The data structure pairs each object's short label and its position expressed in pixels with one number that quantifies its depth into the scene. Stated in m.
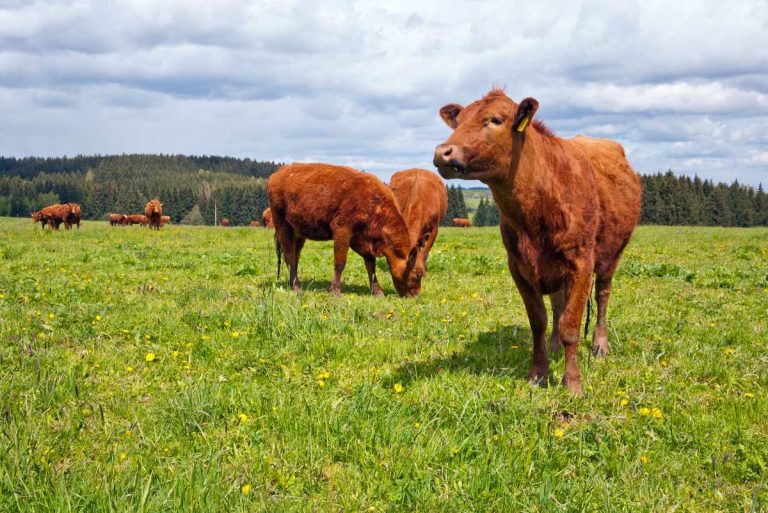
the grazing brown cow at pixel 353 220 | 11.85
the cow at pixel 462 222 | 98.84
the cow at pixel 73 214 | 49.22
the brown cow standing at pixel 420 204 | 13.89
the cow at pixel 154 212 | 47.09
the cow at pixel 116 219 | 76.20
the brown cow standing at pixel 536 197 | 5.24
